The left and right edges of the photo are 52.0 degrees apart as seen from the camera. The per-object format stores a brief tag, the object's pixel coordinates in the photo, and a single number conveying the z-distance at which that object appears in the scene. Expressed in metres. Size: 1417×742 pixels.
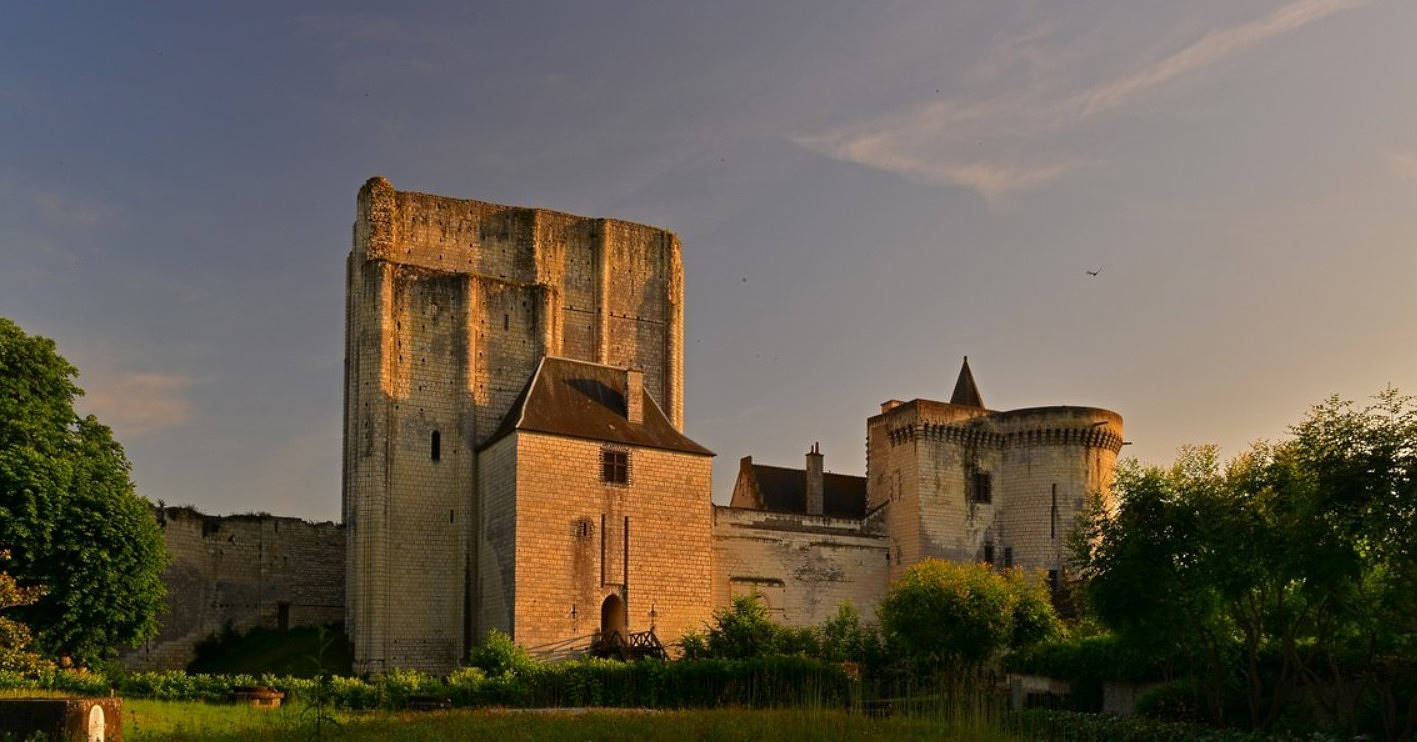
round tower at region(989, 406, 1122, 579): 48.12
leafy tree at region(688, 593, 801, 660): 36.19
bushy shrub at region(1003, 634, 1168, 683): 29.80
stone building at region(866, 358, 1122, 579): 47.91
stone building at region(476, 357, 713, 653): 38.53
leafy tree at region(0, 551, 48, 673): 27.23
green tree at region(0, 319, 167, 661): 32.31
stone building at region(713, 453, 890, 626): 44.78
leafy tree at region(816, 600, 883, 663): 38.59
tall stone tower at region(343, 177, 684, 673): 40.75
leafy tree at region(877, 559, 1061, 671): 38.22
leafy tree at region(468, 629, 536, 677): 34.44
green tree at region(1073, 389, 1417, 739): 21.73
